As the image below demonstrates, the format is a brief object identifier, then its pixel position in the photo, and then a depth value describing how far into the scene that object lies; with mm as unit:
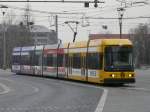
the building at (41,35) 185750
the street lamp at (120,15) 65900
